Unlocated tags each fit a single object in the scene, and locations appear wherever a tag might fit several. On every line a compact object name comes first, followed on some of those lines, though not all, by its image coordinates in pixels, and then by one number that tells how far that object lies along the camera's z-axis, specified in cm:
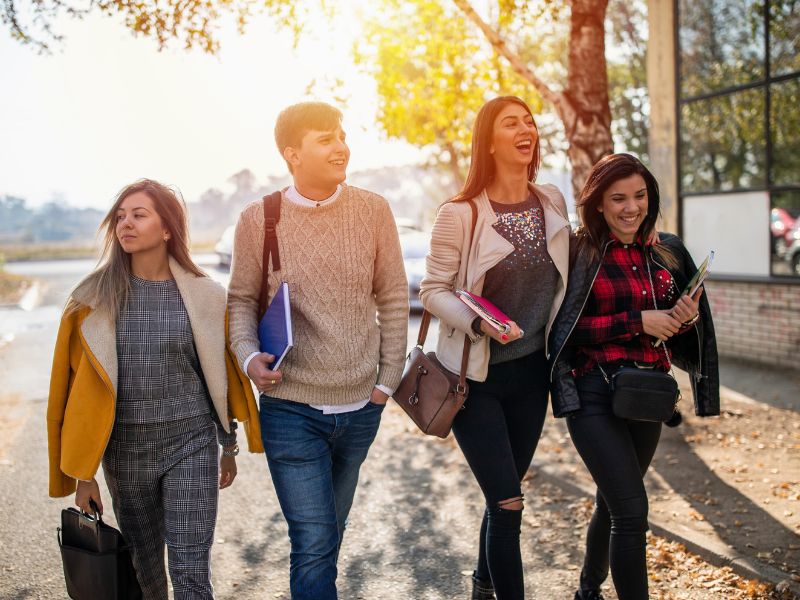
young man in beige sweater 288
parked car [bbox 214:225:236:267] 2690
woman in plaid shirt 302
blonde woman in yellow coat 287
